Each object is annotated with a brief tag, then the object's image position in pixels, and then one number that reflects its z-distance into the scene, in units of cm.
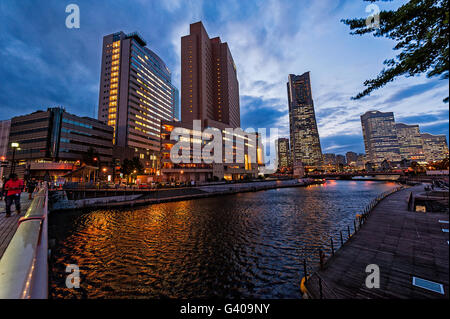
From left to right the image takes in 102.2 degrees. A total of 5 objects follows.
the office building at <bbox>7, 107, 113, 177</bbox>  7369
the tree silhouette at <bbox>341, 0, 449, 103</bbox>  598
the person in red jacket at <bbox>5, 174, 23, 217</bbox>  1146
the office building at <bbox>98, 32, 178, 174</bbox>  10850
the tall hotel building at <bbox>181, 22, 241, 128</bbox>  11981
